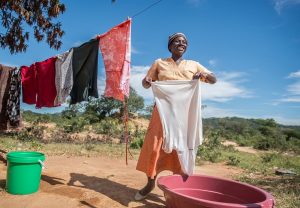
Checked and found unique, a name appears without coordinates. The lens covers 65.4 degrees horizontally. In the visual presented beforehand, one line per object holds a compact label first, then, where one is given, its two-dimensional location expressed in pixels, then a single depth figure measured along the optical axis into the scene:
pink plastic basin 1.81
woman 2.50
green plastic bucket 2.73
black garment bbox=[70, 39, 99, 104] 3.41
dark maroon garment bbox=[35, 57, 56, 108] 4.10
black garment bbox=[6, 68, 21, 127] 5.29
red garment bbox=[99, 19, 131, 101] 3.00
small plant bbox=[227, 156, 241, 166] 5.59
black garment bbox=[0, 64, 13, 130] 5.30
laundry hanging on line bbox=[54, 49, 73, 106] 3.67
